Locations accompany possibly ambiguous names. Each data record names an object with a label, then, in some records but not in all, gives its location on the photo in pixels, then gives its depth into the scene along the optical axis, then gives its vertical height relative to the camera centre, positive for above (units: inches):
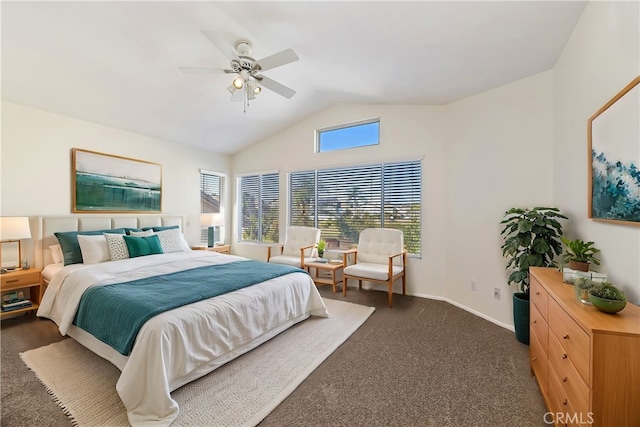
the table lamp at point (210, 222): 199.8 -6.4
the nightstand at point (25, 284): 113.2 -31.4
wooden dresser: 42.8 -26.1
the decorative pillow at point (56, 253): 131.3 -20.2
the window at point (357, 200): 165.6 +10.2
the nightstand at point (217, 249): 193.9 -26.4
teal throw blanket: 72.9 -26.2
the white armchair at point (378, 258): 142.3 -26.5
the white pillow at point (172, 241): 159.0 -16.8
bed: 65.9 -33.1
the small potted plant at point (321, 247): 183.5 -22.3
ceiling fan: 89.3 +55.0
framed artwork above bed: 147.8 +17.9
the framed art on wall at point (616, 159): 57.4 +14.3
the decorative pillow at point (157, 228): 165.4 -9.3
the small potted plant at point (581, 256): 70.7 -10.8
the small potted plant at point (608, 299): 49.1 -15.3
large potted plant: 97.2 -11.3
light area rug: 66.6 -50.0
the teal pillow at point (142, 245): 138.5 -17.3
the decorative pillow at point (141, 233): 149.0 -11.4
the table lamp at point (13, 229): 111.7 -7.1
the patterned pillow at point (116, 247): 133.6 -17.2
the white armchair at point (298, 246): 178.4 -22.3
